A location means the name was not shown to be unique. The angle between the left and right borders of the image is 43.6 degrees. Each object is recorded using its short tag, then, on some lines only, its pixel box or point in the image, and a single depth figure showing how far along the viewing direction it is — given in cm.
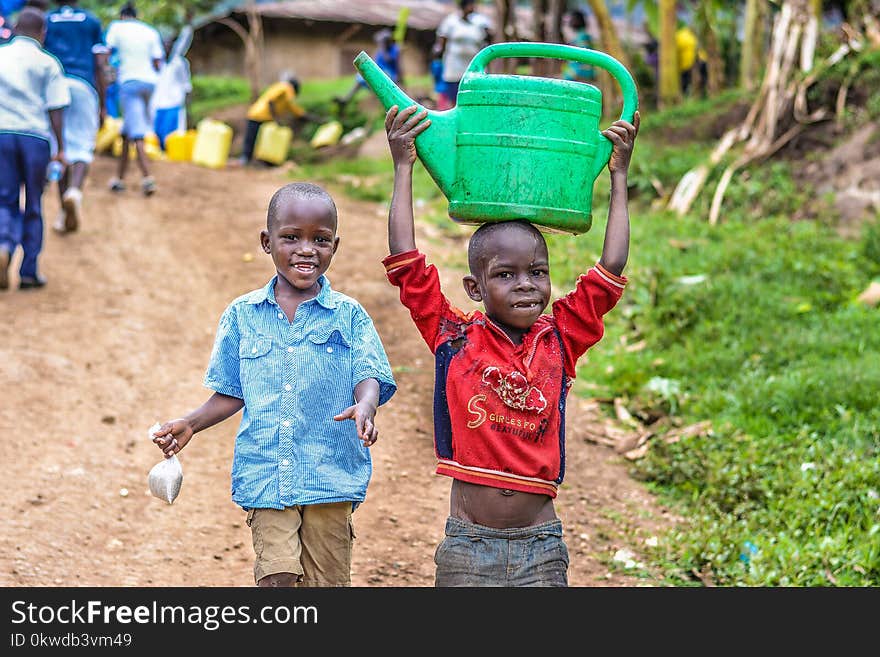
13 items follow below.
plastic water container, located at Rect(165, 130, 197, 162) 1346
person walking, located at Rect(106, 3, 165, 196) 934
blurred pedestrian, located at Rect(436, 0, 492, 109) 1088
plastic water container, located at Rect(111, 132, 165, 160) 1257
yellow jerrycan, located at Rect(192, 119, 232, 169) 1316
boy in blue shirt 277
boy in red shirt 263
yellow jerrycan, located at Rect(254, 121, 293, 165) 1334
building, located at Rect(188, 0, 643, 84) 2156
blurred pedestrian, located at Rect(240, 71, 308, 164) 1327
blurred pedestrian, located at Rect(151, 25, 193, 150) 1219
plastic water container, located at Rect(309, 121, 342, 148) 1500
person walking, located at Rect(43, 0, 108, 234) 770
